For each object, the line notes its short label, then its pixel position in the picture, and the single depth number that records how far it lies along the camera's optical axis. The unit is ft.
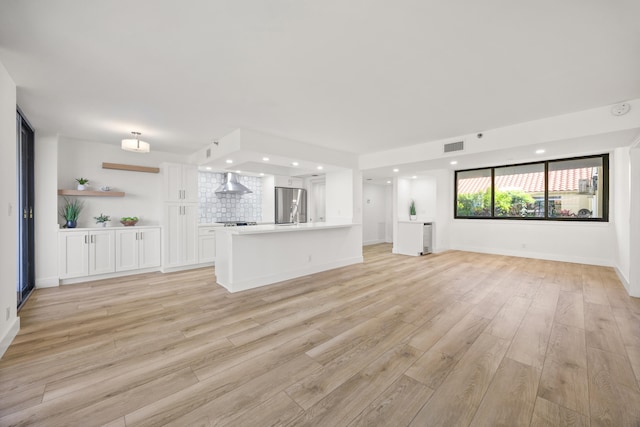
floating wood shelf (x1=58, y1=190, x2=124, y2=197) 14.77
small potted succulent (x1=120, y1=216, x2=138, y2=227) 16.68
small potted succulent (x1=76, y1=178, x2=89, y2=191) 15.39
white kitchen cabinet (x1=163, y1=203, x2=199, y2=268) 17.26
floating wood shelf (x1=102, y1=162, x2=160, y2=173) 16.38
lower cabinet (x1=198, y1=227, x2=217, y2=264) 18.62
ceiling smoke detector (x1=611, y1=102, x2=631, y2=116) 10.16
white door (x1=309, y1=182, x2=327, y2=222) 27.89
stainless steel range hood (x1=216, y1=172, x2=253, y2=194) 21.15
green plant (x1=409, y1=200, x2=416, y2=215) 26.99
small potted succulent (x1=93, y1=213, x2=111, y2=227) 15.97
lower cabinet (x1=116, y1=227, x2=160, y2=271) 16.03
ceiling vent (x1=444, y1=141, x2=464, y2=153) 14.61
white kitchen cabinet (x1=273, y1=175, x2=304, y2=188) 24.26
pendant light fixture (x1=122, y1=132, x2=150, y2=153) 12.45
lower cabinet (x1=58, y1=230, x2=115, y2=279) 14.30
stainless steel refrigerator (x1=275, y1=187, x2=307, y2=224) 24.49
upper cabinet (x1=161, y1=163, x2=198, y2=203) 17.42
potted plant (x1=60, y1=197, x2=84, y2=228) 14.89
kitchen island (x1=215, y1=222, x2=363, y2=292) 13.12
